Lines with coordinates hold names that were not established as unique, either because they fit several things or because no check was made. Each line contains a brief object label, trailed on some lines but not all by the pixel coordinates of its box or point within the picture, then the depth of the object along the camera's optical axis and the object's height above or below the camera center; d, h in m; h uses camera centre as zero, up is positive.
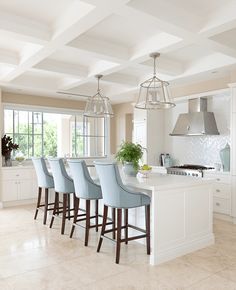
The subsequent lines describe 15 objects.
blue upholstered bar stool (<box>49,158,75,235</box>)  4.03 -0.57
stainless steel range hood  5.30 +0.40
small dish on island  3.65 -0.39
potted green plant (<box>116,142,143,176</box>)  3.82 -0.20
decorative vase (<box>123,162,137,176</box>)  3.84 -0.38
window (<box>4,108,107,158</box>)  6.46 +0.23
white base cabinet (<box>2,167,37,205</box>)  5.71 -0.89
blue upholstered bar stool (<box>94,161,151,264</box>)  3.01 -0.60
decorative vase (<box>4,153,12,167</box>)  5.89 -0.39
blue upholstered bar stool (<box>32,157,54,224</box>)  4.52 -0.58
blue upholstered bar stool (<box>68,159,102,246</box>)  3.54 -0.57
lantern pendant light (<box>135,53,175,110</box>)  3.69 +0.63
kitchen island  2.96 -0.84
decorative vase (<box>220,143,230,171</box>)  4.87 -0.27
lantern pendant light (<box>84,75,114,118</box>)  4.62 +0.59
